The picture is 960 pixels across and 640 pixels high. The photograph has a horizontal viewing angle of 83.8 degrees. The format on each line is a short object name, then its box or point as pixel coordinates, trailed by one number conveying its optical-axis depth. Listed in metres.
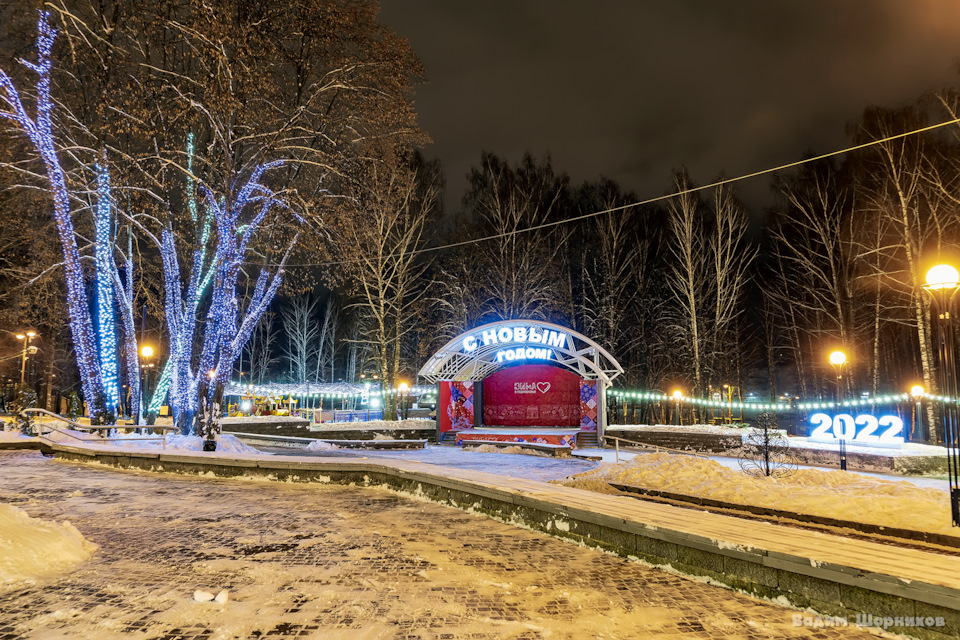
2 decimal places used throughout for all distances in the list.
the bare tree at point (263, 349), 57.09
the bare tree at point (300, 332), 54.81
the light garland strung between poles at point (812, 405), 17.30
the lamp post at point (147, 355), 20.98
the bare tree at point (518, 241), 31.19
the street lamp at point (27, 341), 24.05
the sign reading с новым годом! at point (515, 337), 23.08
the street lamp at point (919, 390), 24.79
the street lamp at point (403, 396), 33.53
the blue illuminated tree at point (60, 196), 16.86
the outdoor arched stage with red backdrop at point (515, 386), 23.27
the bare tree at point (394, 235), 28.02
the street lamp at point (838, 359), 15.75
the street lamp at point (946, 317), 6.73
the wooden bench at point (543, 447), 18.67
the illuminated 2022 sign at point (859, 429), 14.78
